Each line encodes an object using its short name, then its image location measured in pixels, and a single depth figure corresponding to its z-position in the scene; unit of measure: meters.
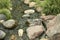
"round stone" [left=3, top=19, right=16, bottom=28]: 2.29
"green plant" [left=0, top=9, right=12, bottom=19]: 2.49
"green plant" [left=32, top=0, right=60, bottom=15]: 2.45
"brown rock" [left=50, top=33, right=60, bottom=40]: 1.85
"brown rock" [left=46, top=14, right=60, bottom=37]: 1.87
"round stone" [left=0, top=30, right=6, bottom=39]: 2.13
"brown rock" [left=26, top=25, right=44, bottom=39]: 2.11
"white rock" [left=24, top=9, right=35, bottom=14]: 2.60
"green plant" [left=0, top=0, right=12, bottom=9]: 2.58
